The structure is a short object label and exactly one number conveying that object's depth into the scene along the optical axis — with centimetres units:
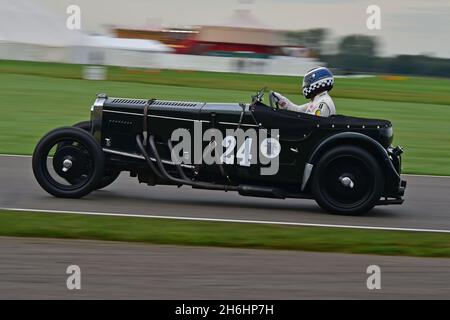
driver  1037
